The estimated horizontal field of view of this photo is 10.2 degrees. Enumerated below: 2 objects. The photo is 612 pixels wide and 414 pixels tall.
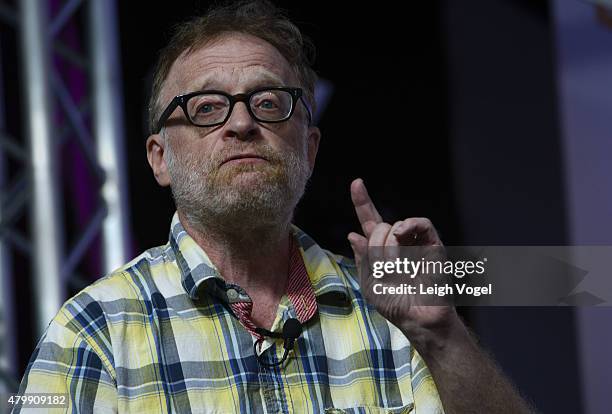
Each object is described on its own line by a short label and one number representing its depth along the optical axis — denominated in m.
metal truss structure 2.82
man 2.46
